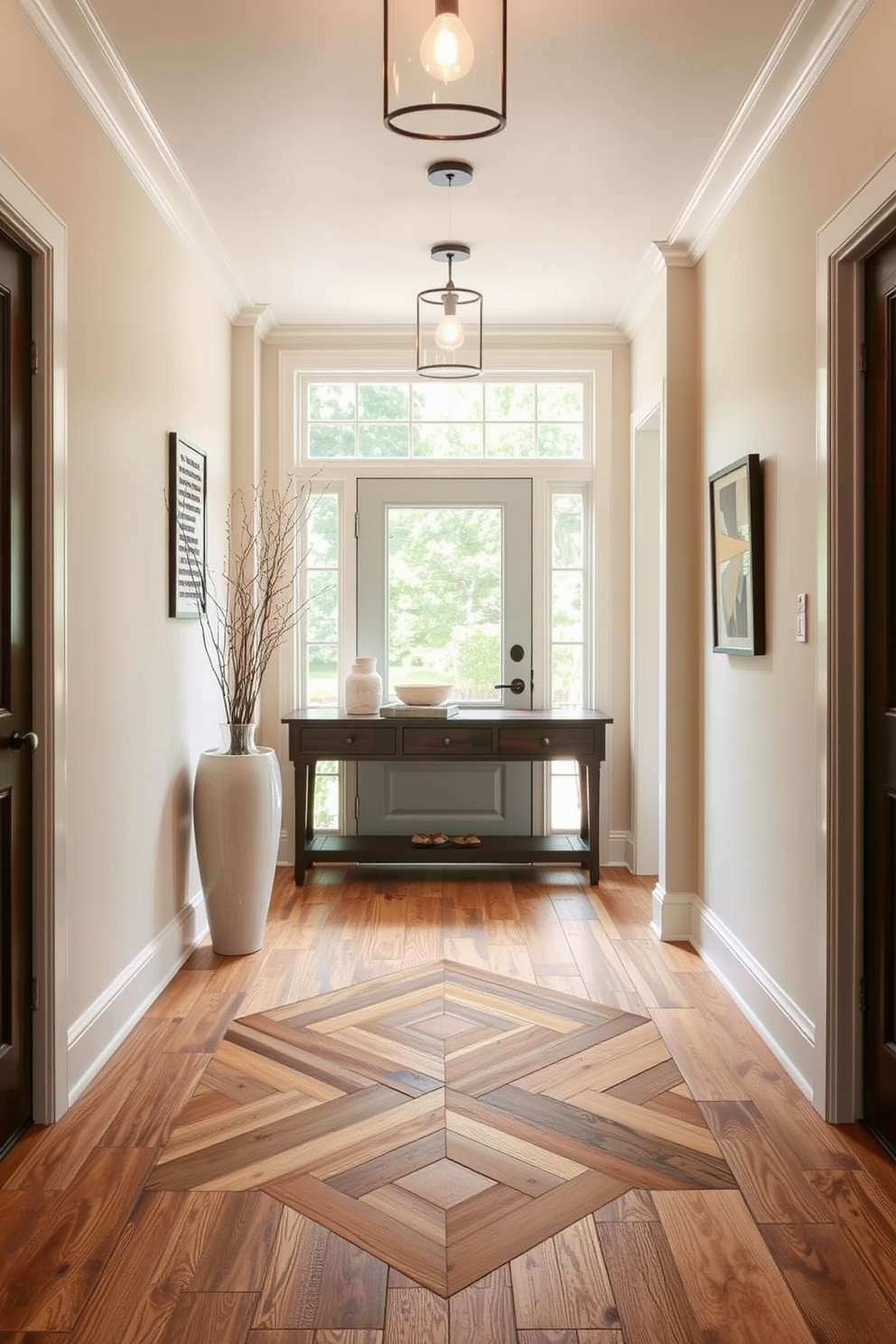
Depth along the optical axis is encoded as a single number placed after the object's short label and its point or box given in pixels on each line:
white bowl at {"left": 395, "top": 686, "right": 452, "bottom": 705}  5.09
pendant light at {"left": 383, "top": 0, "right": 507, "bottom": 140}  2.11
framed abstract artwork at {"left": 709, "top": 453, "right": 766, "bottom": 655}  3.29
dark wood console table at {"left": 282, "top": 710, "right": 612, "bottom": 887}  5.02
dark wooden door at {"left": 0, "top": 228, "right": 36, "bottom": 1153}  2.43
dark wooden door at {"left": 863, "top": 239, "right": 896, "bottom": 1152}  2.47
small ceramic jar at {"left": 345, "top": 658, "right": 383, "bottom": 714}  5.13
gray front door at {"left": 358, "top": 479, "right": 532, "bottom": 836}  5.50
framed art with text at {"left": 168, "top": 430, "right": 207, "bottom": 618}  3.85
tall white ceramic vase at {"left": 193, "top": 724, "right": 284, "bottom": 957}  3.87
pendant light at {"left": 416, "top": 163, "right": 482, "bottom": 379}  4.21
